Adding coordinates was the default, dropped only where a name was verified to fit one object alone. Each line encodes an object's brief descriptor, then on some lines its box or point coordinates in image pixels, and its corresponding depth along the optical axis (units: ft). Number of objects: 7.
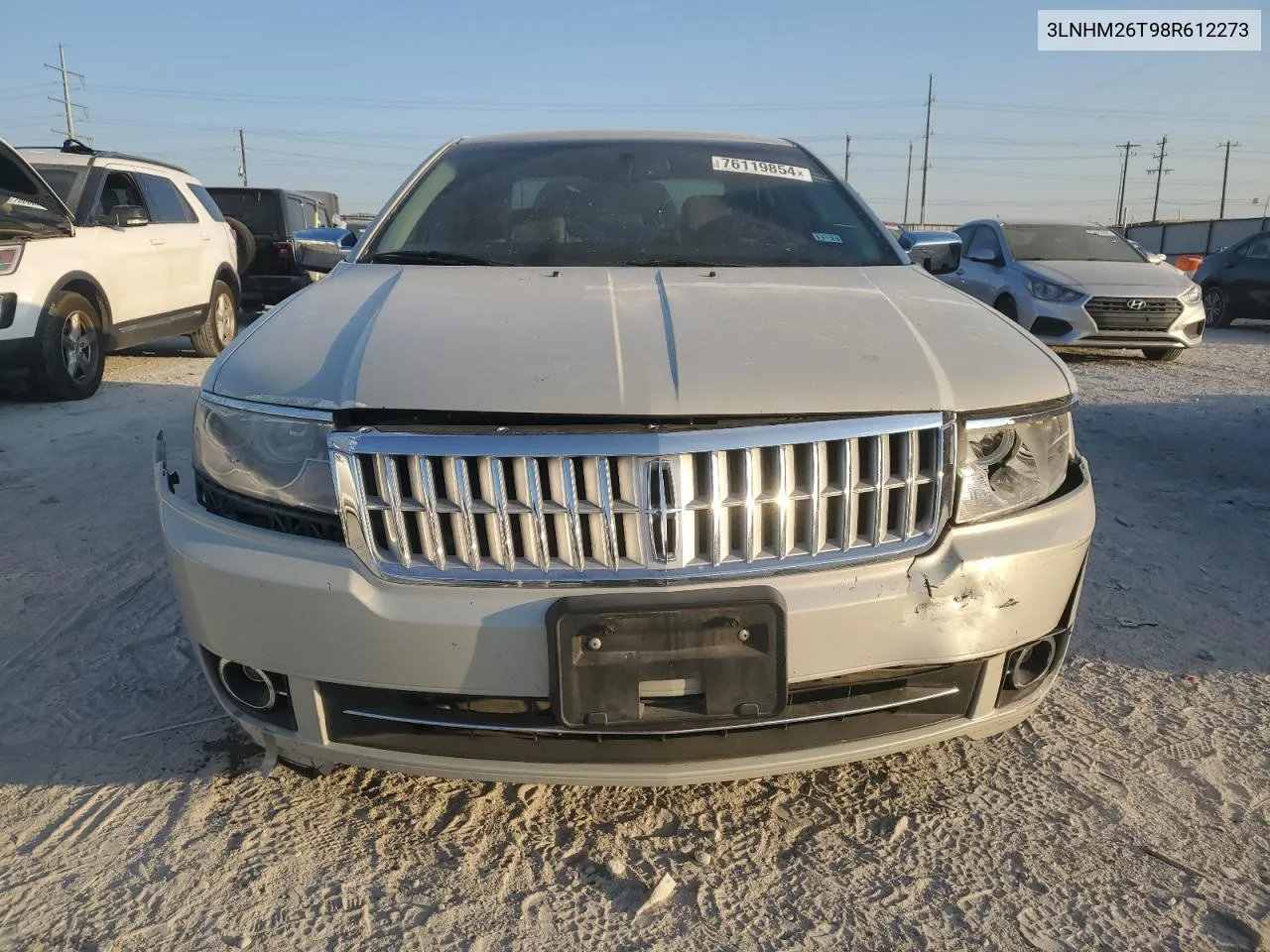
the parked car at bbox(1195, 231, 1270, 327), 39.68
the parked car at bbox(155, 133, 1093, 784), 5.63
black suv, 37.99
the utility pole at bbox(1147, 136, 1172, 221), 220.51
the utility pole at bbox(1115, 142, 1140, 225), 199.45
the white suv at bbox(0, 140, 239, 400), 20.44
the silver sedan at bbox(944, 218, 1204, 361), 29.14
